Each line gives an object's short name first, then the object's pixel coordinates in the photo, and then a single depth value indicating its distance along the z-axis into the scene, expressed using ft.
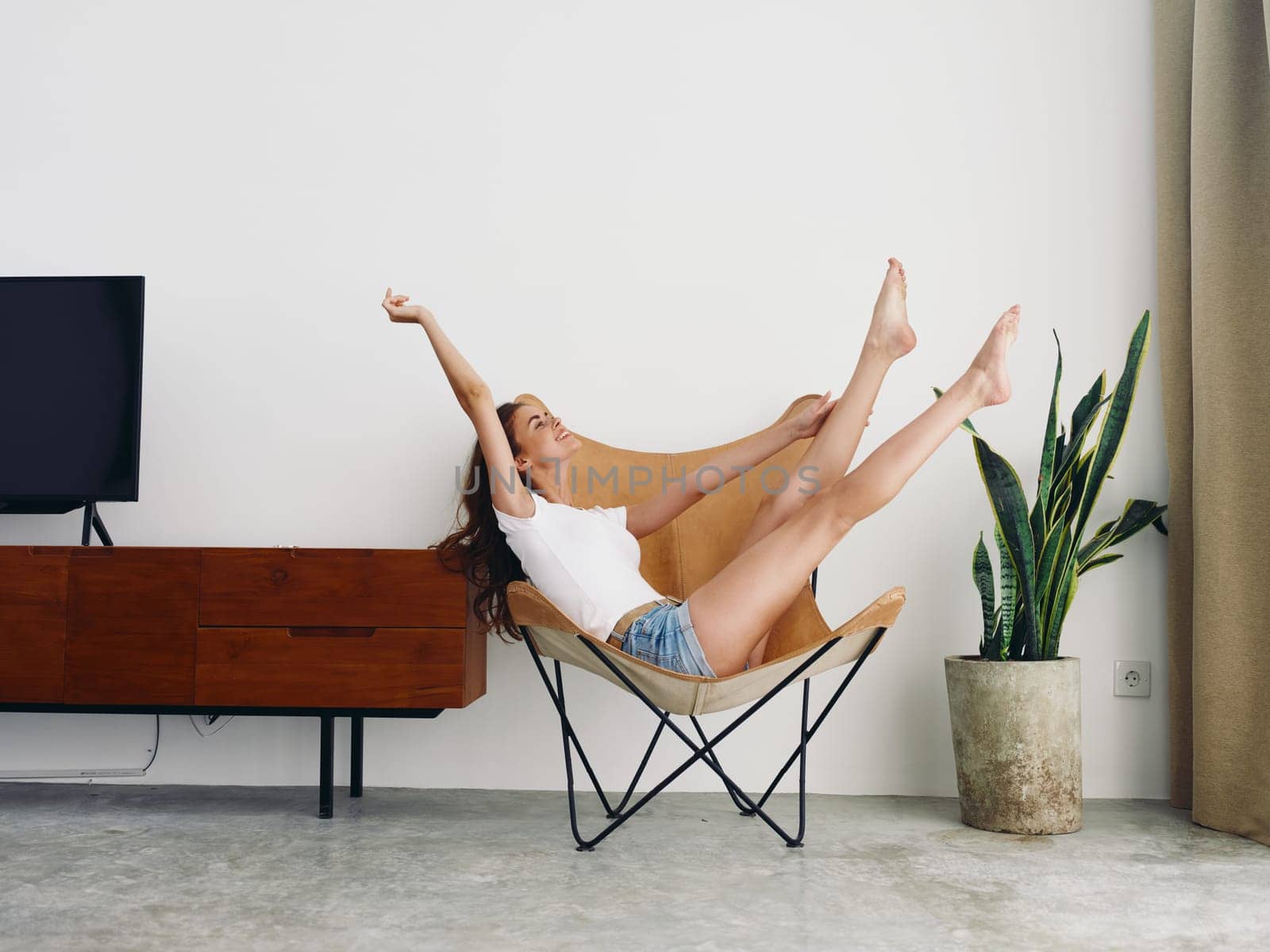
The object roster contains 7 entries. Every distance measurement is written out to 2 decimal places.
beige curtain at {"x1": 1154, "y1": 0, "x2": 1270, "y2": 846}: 7.04
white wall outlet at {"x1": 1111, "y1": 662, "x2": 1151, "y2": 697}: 8.23
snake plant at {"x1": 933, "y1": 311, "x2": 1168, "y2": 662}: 7.20
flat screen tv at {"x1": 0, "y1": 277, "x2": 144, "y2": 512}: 7.91
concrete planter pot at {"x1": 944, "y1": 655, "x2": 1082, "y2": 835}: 7.00
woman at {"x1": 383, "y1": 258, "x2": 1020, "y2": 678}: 6.18
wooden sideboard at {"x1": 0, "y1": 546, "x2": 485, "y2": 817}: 7.07
